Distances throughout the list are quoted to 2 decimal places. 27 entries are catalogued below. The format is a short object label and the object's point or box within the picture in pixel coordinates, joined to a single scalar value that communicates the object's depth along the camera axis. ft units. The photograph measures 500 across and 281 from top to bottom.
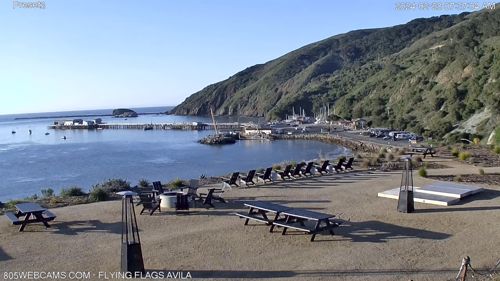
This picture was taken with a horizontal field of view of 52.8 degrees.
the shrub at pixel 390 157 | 80.31
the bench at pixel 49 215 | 38.73
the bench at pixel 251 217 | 36.83
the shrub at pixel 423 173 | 60.18
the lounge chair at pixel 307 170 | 63.93
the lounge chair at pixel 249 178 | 58.15
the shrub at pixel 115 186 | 58.34
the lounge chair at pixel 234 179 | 57.47
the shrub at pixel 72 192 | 57.82
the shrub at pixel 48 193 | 66.79
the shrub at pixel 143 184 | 65.77
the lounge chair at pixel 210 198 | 45.31
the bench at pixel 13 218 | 37.50
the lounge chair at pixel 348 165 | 68.90
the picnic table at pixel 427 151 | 84.93
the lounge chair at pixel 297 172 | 62.95
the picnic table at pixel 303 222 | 33.35
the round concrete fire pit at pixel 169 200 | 44.88
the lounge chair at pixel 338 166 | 67.26
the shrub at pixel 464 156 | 76.06
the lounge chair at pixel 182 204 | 43.73
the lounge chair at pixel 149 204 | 42.96
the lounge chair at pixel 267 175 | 59.65
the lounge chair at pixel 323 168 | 65.72
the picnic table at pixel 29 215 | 37.68
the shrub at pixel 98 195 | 51.23
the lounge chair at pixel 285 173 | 61.46
